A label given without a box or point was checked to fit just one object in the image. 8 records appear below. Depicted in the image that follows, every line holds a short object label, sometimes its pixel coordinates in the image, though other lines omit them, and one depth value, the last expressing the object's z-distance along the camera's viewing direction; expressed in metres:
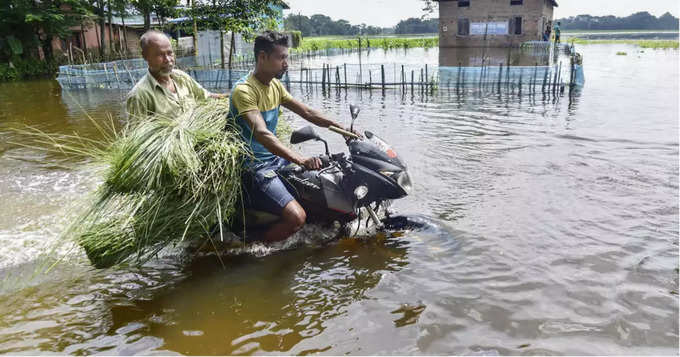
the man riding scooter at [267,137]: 3.53
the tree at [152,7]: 24.64
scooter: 3.77
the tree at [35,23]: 24.84
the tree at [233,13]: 22.59
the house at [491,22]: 36.75
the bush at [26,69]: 24.72
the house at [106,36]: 30.73
